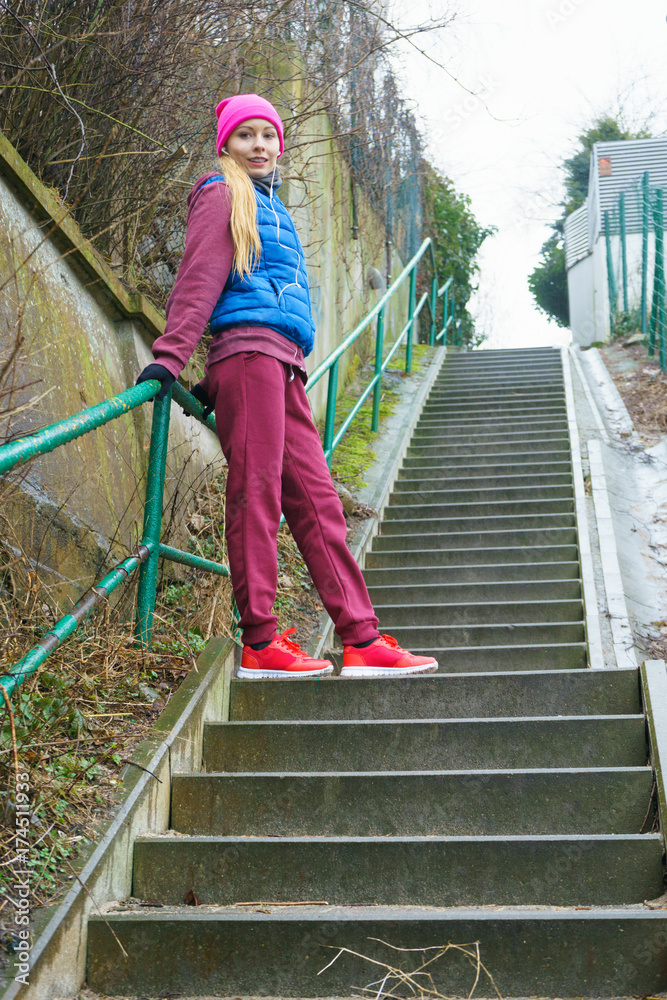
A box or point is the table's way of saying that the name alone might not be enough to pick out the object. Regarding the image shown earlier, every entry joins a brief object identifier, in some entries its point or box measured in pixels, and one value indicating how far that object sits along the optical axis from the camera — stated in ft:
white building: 42.45
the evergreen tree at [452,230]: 39.22
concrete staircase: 5.38
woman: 8.05
